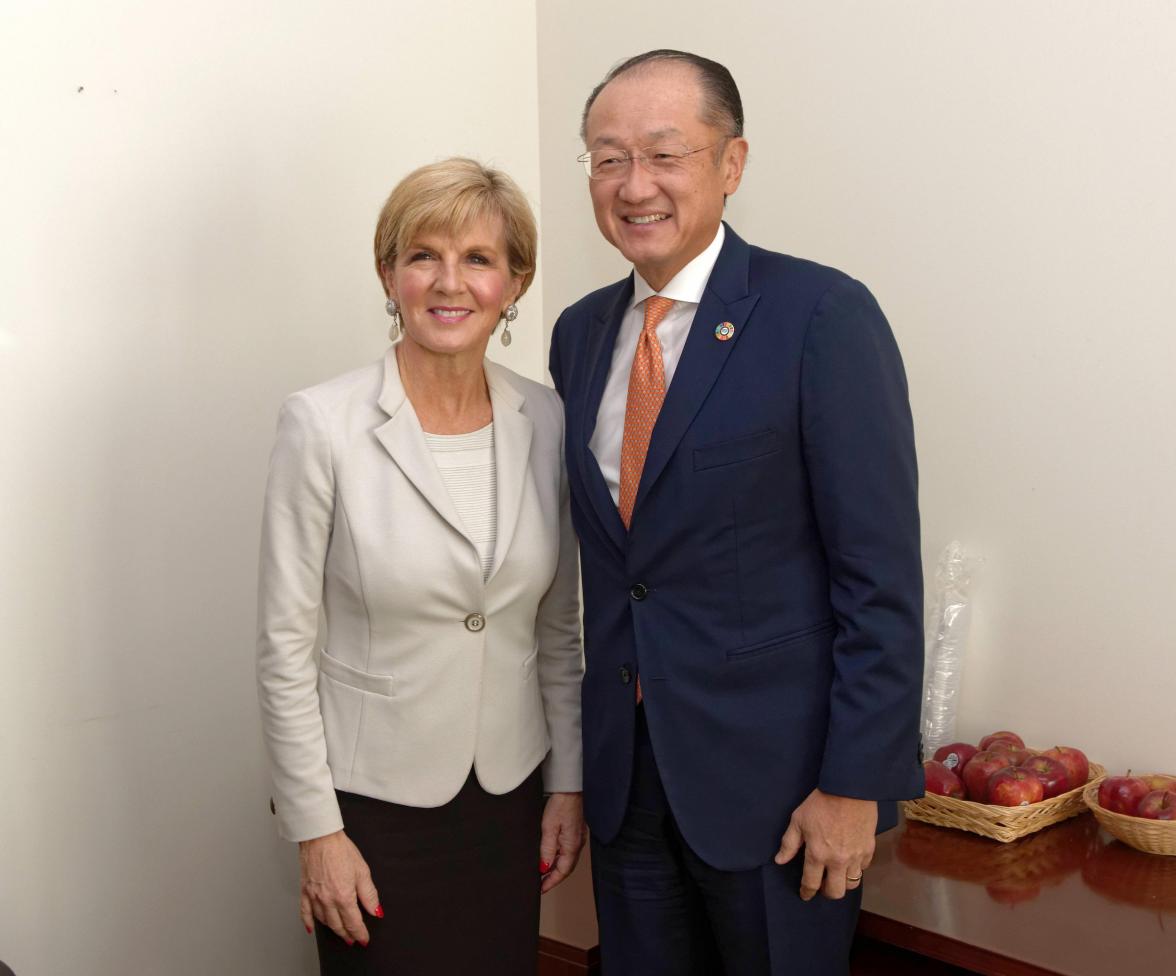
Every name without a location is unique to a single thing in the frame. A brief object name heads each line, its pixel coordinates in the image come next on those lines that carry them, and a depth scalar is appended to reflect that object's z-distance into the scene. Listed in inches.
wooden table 71.4
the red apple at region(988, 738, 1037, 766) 88.1
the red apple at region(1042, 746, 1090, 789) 87.0
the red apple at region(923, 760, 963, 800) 87.7
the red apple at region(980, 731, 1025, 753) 91.7
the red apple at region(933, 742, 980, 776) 90.2
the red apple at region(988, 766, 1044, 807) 84.8
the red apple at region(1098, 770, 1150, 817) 82.3
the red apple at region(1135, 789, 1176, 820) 80.7
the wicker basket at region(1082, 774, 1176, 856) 80.7
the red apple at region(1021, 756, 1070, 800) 86.0
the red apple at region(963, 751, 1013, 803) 86.7
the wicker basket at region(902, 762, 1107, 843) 84.8
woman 66.6
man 61.7
